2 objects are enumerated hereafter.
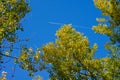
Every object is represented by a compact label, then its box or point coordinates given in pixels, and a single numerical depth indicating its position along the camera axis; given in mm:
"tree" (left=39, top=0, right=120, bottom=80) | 18297
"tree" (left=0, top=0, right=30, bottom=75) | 12125
